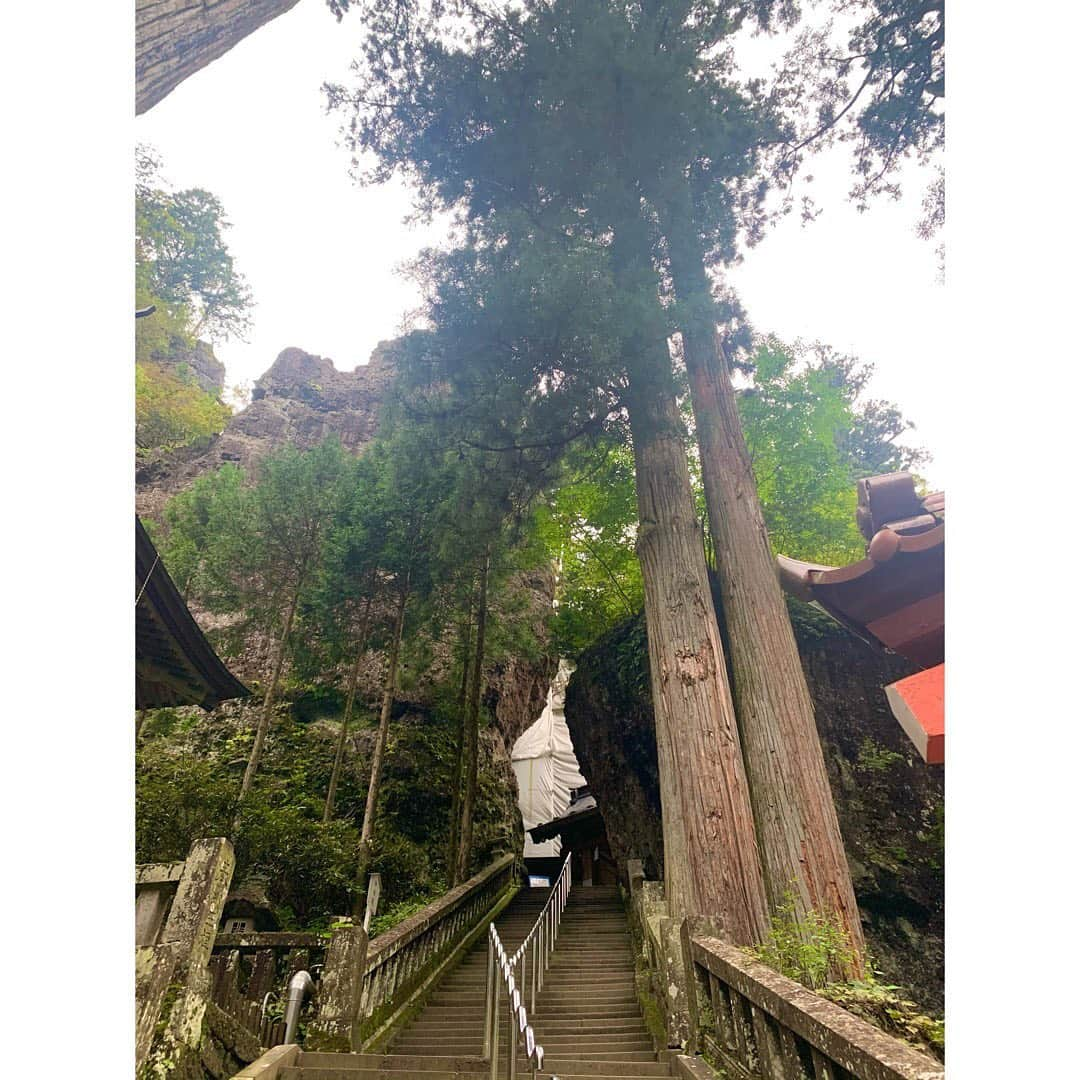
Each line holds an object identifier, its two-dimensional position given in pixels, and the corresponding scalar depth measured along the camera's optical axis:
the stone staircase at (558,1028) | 3.37
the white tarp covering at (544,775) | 17.47
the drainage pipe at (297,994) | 4.08
